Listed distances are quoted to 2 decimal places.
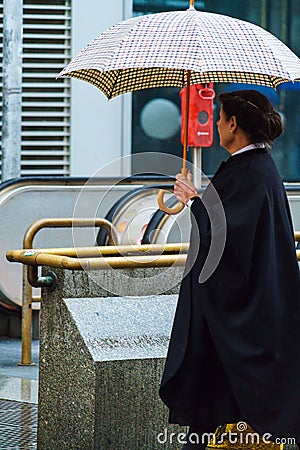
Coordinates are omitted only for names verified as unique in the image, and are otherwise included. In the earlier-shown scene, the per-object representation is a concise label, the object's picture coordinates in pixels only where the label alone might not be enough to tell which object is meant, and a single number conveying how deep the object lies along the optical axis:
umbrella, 9.06
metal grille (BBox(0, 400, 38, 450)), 10.87
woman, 8.50
